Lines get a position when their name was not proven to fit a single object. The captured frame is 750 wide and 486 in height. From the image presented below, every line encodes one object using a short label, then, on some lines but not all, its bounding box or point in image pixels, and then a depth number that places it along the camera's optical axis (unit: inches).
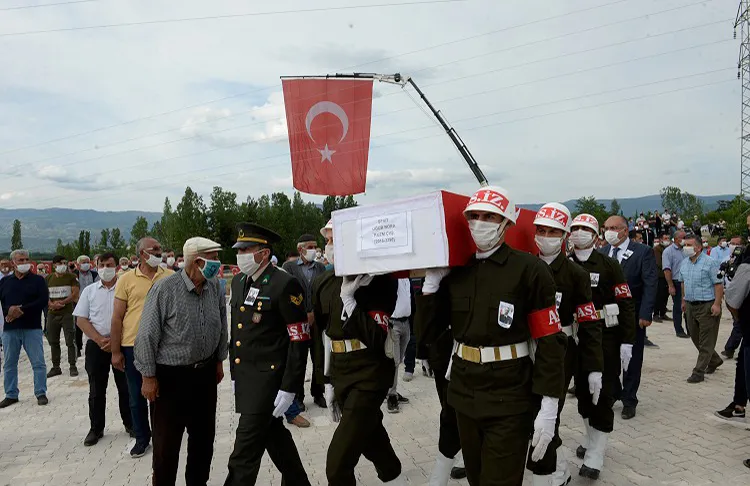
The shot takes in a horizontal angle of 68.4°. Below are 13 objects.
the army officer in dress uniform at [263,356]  167.2
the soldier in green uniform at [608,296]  215.9
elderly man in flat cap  176.4
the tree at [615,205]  3747.8
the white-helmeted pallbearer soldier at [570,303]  179.0
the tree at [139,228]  3577.8
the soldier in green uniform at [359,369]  154.9
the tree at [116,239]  3992.6
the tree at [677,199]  4709.9
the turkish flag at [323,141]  569.6
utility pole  1578.2
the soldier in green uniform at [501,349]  128.0
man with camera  216.5
